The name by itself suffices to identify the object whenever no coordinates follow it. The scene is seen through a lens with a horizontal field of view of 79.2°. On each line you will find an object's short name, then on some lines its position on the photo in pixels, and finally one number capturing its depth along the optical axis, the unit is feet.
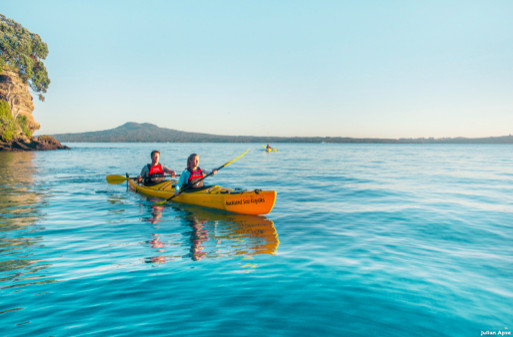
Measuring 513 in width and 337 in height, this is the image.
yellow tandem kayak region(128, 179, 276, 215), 33.88
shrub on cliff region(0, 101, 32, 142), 162.09
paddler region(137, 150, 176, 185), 49.55
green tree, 192.24
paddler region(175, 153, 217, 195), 39.40
